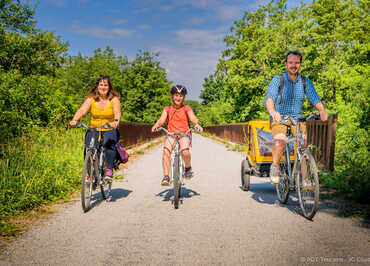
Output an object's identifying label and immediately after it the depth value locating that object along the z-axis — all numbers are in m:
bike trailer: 6.05
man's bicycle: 4.42
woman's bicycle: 5.08
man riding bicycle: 5.07
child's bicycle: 5.28
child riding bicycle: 5.77
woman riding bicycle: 5.70
